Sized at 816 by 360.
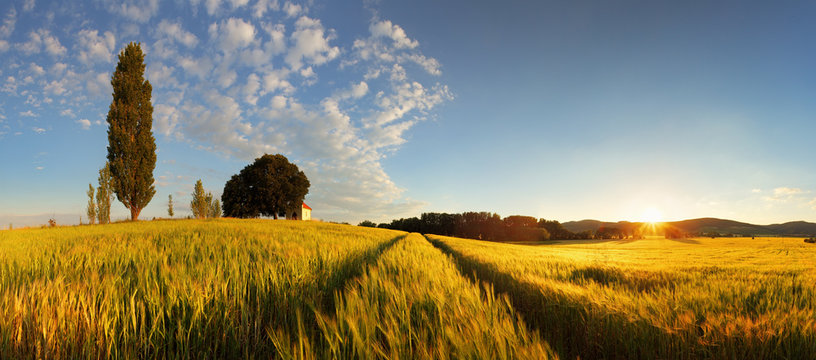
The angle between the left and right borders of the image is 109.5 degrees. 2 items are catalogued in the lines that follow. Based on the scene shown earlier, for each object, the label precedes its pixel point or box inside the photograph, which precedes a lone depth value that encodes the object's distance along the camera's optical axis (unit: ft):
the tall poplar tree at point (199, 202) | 198.02
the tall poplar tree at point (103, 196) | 127.54
